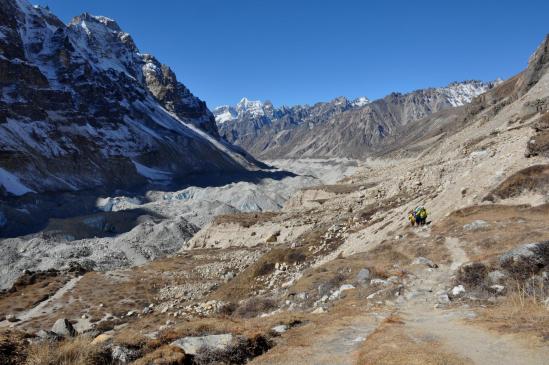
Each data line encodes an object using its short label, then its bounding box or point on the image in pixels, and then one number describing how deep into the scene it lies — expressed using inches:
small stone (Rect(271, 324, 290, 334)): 505.9
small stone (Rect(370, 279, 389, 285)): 671.7
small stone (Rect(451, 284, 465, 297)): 582.8
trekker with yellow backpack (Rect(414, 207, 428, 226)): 952.9
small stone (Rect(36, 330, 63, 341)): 513.2
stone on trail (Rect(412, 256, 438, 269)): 697.1
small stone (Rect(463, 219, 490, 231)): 784.3
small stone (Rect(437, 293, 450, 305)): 568.1
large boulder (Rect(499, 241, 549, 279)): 559.2
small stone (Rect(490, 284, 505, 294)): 550.1
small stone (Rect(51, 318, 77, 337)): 819.6
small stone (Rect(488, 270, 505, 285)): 569.9
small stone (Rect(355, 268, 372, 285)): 707.4
